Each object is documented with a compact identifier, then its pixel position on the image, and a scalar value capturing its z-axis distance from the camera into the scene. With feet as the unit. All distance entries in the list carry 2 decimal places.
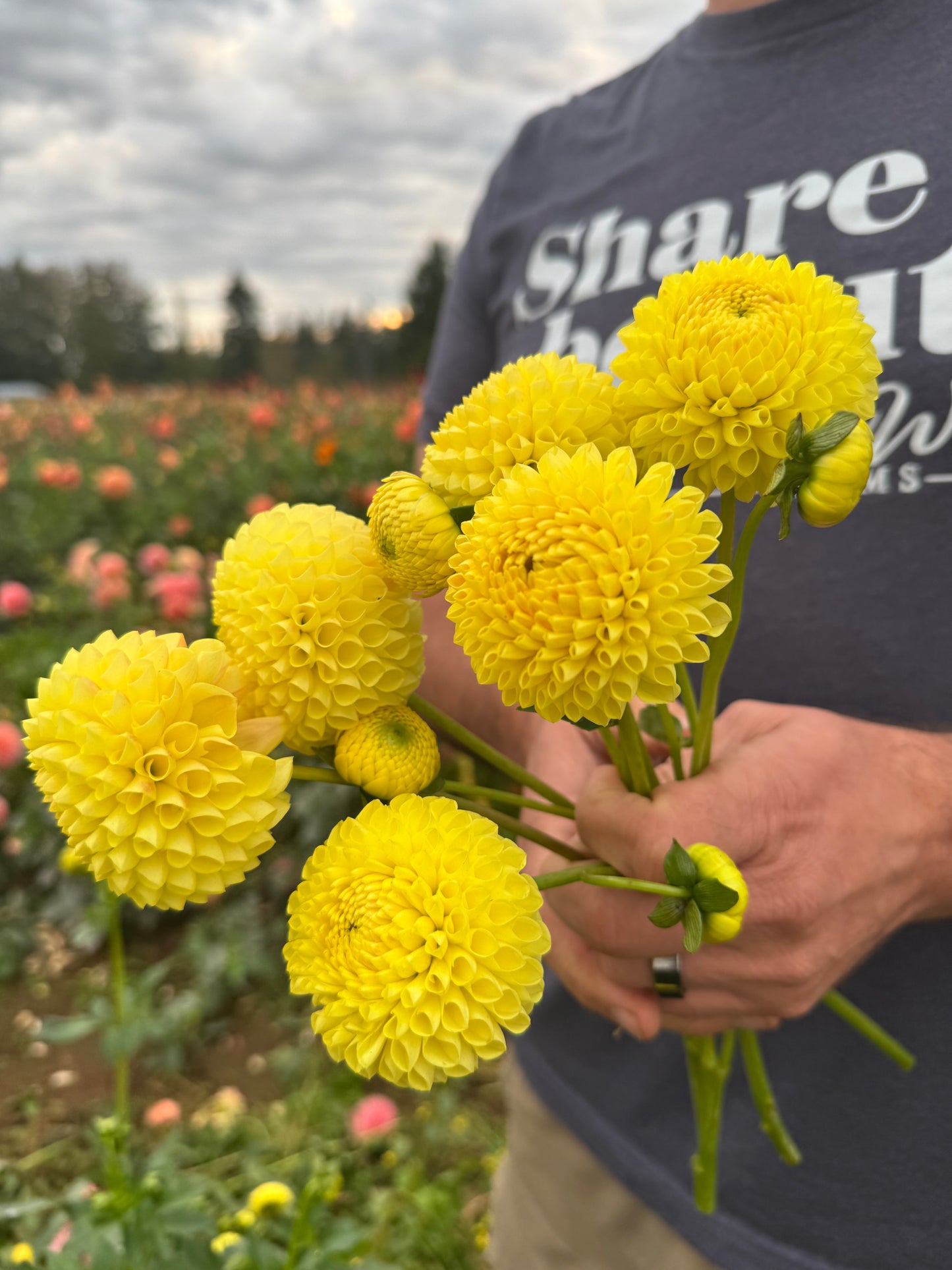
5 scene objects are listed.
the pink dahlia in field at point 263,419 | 11.71
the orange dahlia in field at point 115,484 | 10.70
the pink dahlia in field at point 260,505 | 8.12
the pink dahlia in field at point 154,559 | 9.17
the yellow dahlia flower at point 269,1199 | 3.37
